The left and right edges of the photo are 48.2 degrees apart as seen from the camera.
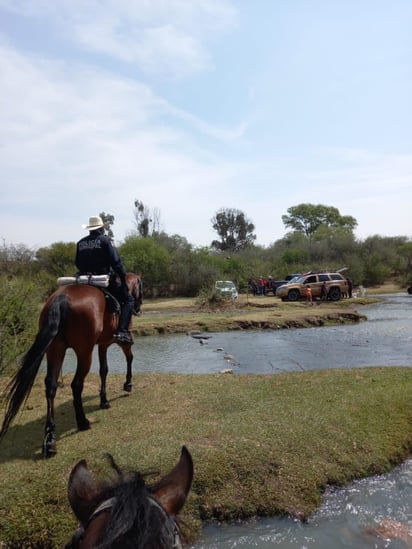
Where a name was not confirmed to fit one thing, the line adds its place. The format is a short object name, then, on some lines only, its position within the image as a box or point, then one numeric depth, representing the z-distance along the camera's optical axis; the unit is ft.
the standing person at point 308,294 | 97.03
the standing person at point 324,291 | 99.35
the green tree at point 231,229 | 260.01
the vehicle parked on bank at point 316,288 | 99.40
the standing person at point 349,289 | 103.45
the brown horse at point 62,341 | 17.35
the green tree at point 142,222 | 194.59
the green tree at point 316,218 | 302.25
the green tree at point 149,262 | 143.43
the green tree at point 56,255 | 143.22
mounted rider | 22.82
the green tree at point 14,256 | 45.01
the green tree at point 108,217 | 183.29
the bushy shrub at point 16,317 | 29.32
